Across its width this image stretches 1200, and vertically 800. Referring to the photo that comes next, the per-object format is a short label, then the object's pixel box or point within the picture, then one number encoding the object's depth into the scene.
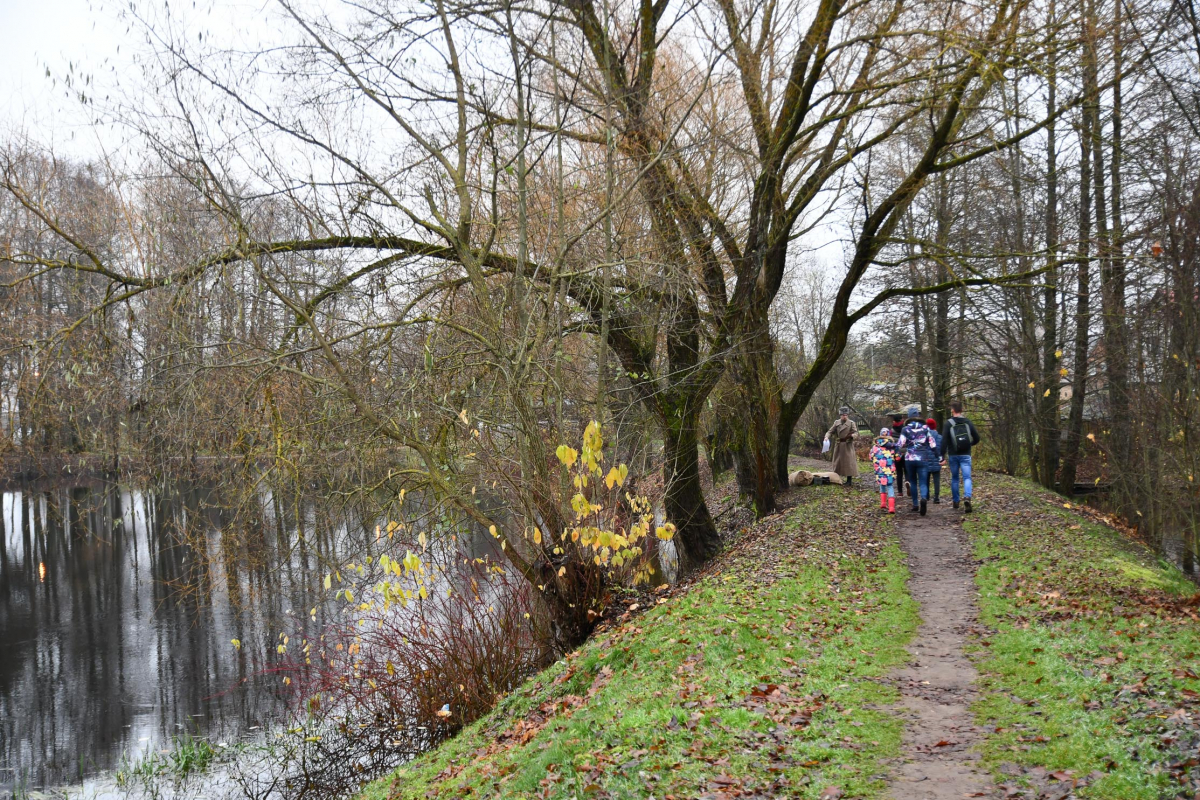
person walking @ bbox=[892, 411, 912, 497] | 15.96
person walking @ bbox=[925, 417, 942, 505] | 14.98
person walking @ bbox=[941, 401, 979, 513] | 14.30
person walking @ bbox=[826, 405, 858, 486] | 21.00
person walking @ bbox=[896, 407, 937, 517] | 14.75
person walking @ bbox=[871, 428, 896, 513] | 15.41
